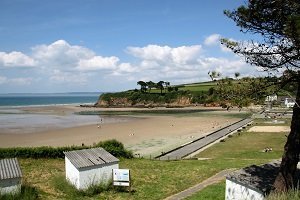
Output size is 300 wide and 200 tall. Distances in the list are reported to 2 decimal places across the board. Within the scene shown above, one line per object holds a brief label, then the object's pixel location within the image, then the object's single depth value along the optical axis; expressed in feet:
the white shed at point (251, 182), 31.15
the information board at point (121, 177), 42.61
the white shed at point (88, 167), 42.68
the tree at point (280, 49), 26.56
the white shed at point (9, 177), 37.57
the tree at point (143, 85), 390.19
